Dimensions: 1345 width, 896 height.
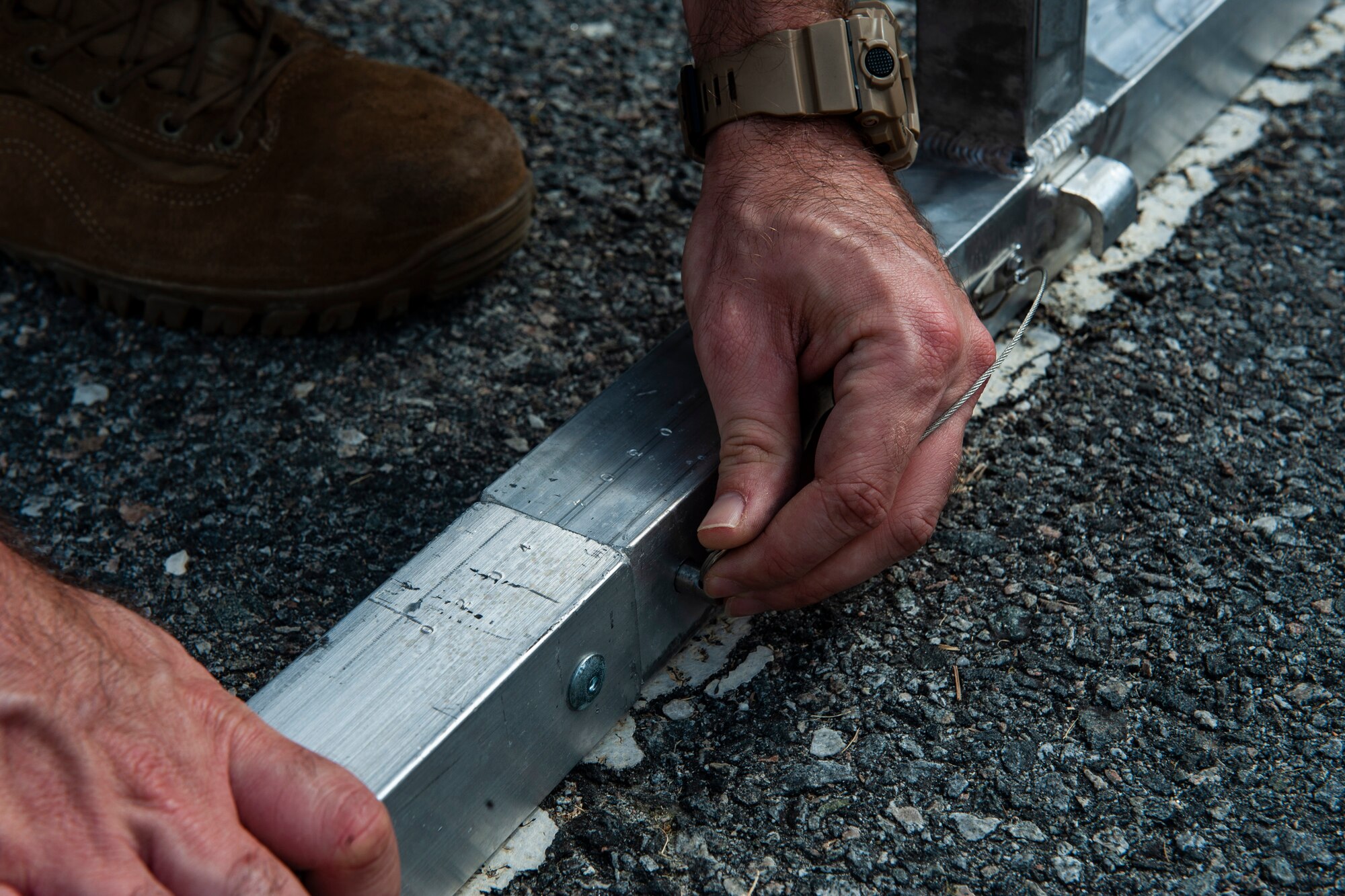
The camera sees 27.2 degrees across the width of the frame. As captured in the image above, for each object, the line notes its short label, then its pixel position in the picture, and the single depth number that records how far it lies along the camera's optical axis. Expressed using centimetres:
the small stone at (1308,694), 79
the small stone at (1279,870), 75
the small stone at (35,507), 87
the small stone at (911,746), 78
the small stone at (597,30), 114
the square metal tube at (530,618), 73
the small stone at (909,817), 76
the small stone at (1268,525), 84
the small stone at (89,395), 92
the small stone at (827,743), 78
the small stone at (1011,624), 81
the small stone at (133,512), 87
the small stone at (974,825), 76
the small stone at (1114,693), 79
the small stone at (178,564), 85
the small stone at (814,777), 78
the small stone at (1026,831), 76
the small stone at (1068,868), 75
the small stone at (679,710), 80
